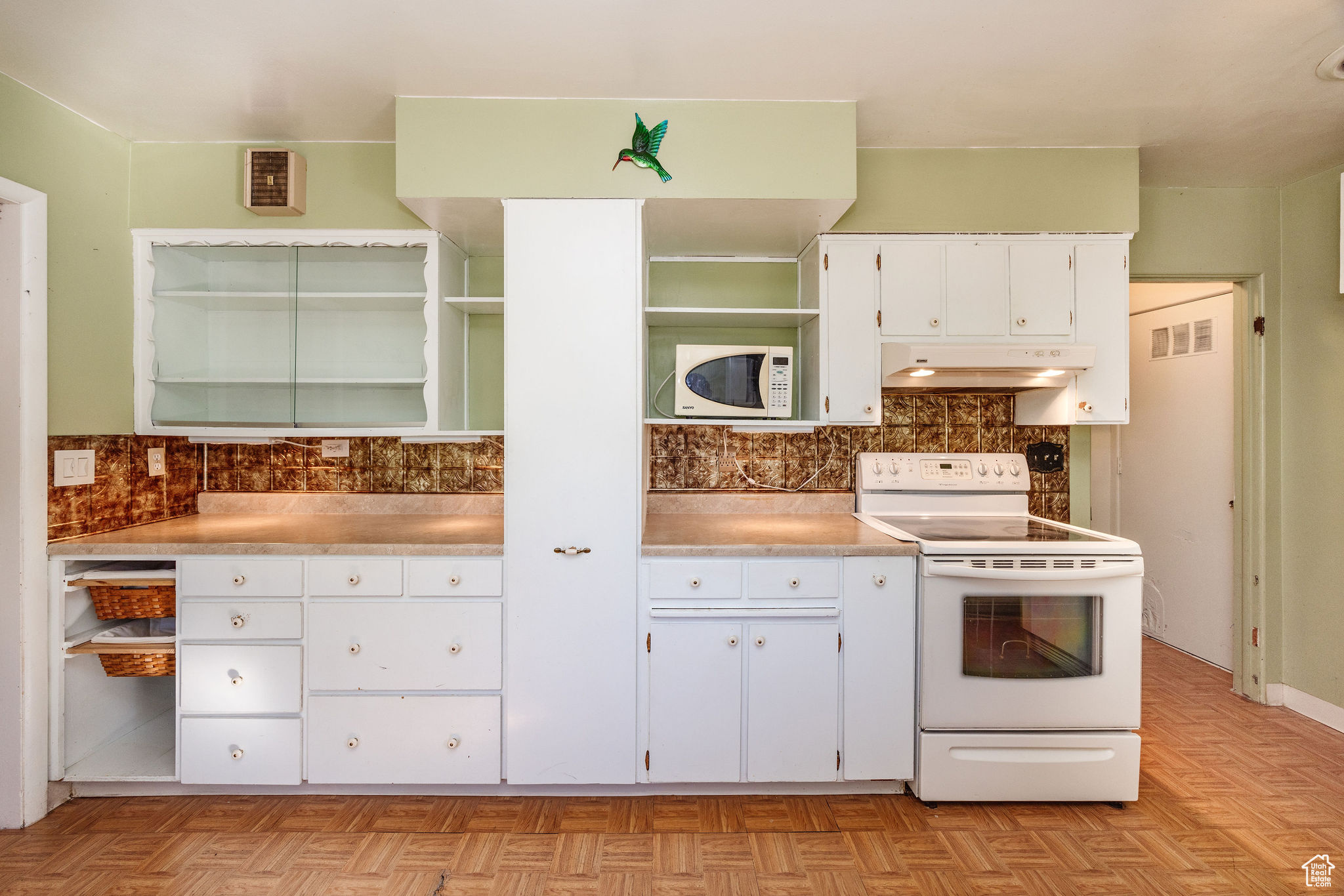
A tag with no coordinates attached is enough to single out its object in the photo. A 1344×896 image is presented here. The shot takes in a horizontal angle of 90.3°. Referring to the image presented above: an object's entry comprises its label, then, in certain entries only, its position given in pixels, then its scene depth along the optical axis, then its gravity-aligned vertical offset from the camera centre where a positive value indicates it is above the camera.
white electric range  2.22 -0.73
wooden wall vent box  2.44 +1.00
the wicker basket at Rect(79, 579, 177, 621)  2.28 -0.49
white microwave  2.57 +0.29
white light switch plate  2.28 -0.06
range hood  2.45 +0.34
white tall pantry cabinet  2.26 -0.08
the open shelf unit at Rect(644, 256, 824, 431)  2.91 +0.67
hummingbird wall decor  2.23 +1.02
